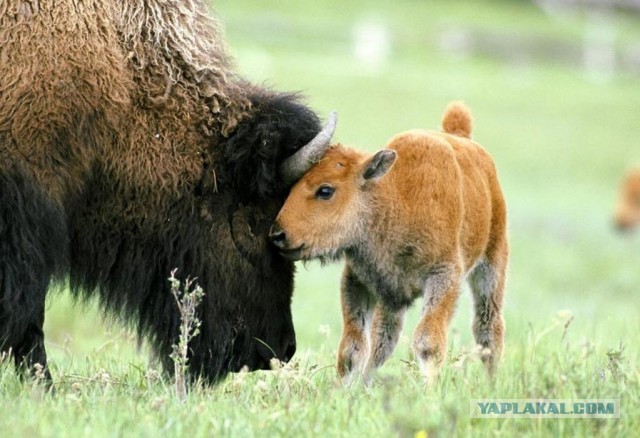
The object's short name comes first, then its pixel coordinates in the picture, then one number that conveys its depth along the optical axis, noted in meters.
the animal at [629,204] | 51.87
